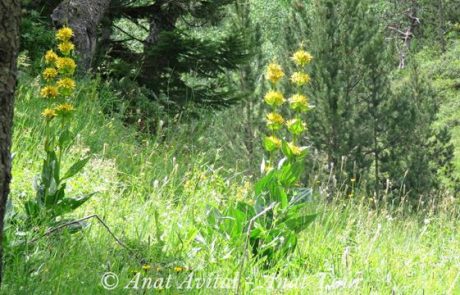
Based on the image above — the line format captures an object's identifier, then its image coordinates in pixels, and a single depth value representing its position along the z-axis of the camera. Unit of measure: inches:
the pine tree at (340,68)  1047.6
